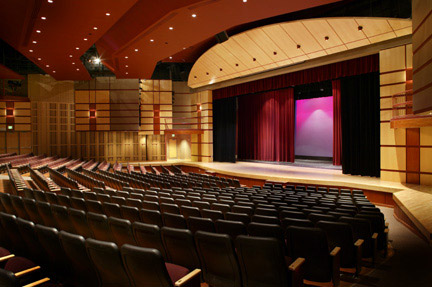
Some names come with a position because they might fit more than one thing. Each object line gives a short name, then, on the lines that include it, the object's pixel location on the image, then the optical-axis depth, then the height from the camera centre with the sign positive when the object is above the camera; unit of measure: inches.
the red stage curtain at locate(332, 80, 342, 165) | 454.3 +24.2
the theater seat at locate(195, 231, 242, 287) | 84.6 -35.9
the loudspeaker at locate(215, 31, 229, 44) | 400.3 +143.1
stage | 213.3 -50.8
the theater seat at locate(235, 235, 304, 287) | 79.3 -35.1
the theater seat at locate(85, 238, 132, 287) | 72.6 -30.9
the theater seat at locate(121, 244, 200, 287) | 68.0 -30.6
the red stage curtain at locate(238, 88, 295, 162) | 553.6 +28.5
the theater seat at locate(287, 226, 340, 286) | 95.3 -38.5
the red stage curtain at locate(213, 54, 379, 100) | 359.9 +93.4
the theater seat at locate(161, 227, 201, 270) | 90.6 -34.1
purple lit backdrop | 515.2 +22.1
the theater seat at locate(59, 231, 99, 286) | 78.5 -32.9
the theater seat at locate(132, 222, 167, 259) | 94.0 -31.3
